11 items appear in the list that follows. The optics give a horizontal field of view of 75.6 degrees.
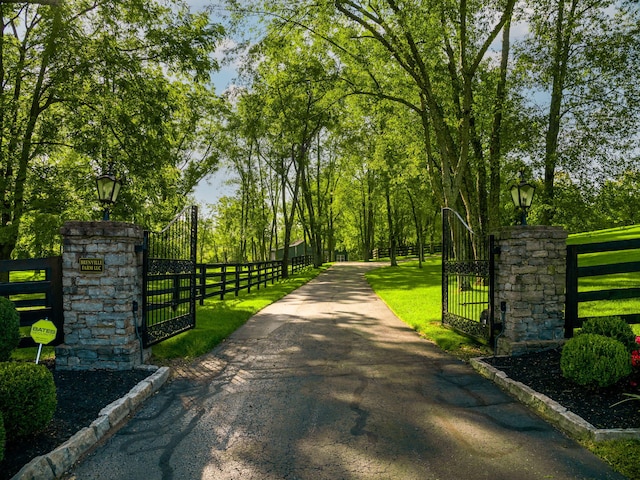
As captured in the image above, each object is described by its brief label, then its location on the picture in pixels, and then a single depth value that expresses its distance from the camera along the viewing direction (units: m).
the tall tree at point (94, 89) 10.84
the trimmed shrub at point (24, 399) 3.34
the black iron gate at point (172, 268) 6.27
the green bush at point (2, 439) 2.81
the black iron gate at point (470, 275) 6.53
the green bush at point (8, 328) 5.06
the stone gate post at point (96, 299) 5.59
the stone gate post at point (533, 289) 6.15
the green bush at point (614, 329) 4.89
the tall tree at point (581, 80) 13.03
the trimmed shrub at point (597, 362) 4.41
